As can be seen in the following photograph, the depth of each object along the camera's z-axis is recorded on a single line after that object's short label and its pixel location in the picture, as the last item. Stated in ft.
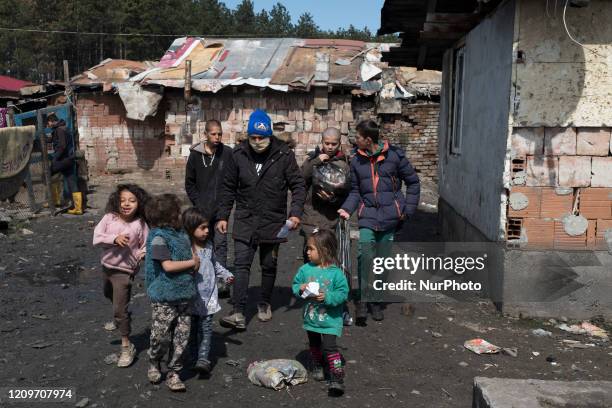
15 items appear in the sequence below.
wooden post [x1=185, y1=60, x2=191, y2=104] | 49.19
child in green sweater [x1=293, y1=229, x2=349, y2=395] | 11.96
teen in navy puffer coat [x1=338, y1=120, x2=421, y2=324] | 16.70
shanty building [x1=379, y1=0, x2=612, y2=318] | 16.65
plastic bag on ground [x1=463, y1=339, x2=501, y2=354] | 14.78
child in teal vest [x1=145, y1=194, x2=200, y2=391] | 11.80
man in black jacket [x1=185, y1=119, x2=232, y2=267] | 17.75
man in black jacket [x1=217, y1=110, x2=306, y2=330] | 16.12
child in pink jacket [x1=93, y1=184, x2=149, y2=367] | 13.33
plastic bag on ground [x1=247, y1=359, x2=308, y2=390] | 12.48
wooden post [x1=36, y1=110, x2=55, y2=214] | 34.06
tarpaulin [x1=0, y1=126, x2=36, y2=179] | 31.09
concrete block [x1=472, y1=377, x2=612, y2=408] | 8.91
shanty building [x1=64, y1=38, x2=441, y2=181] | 49.49
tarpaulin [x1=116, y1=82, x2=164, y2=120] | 50.65
